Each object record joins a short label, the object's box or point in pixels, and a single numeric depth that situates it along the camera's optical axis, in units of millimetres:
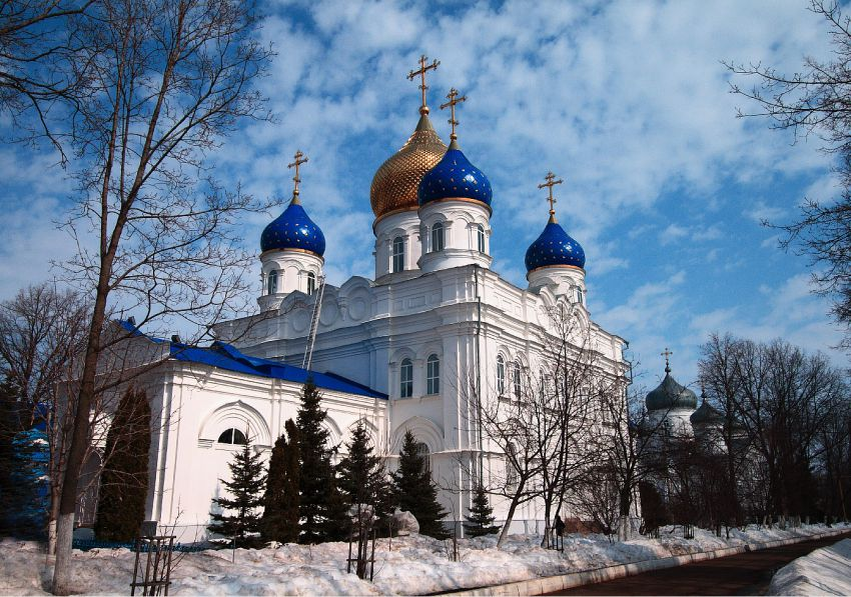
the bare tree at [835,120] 7996
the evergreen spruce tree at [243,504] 15195
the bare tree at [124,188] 8383
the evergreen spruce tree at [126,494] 15992
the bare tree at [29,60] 6707
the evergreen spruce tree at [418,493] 18953
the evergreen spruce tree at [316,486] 16469
